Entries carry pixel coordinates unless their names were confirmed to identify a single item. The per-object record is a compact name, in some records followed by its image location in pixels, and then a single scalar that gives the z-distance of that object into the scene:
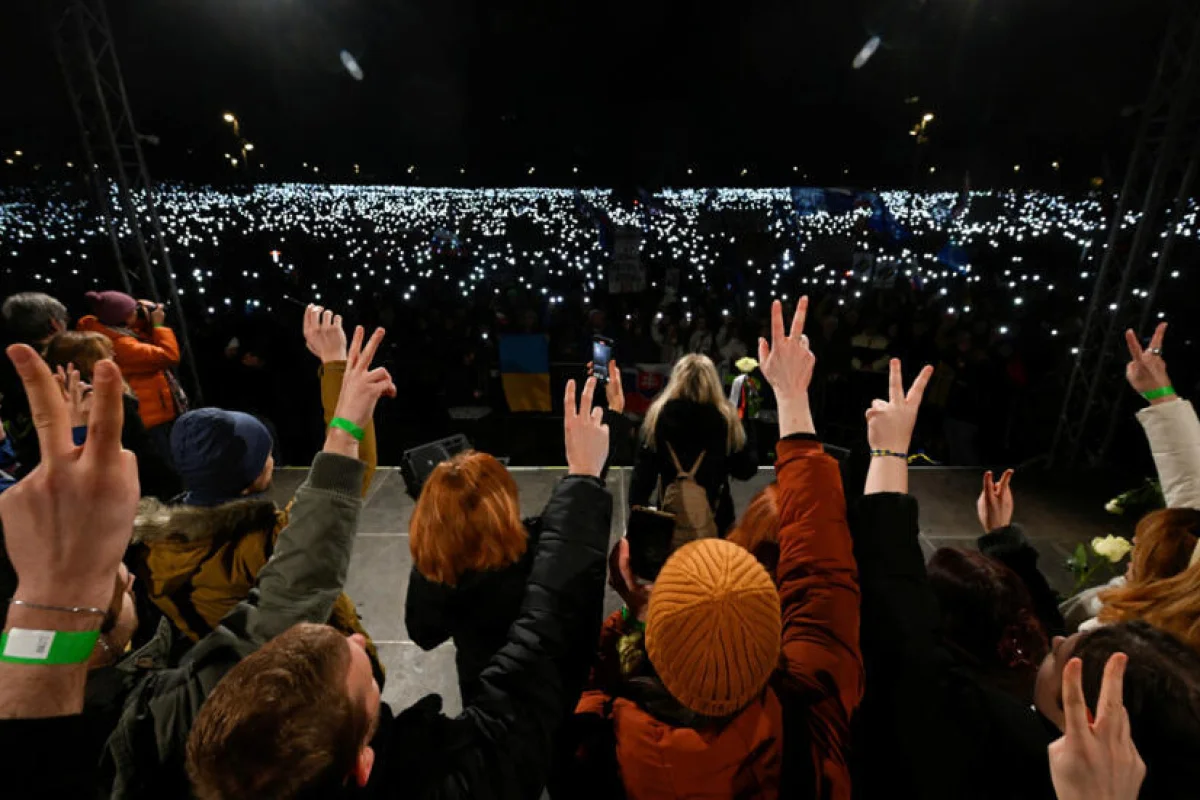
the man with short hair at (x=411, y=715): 0.97
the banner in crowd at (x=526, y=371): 8.84
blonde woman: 3.35
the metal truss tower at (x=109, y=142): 5.38
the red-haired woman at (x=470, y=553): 2.09
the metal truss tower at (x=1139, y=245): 5.04
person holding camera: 4.59
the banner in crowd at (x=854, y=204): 14.40
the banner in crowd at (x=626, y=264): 10.03
